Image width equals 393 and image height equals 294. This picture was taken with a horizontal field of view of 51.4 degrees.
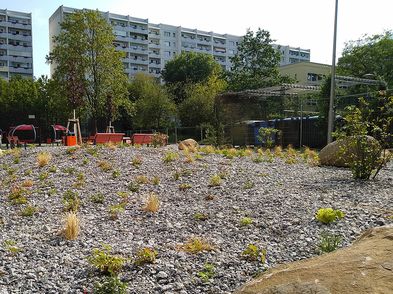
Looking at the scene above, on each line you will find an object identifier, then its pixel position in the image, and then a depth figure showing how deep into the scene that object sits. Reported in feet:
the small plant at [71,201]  20.70
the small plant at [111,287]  11.23
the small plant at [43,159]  32.32
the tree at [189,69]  199.89
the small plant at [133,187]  24.43
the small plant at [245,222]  17.26
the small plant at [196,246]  14.48
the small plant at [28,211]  20.06
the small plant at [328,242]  13.37
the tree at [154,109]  156.35
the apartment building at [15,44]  290.44
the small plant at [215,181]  25.26
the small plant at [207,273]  12.50
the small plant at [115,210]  19.29
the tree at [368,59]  127.03
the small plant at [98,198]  22.06
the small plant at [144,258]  13.58
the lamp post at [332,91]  61.31
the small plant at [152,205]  19.90
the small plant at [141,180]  26.04
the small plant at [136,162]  31.61
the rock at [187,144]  46.51
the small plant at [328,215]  16.62
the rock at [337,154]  30.68
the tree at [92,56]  118.21
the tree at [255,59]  166.50
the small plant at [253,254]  13.65
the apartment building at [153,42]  325.83
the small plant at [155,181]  25.68
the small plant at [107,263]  12.95
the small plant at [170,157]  33.19
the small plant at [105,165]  29.84
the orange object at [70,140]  59.77
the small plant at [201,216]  18.42
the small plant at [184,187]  24.41
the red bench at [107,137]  59.82
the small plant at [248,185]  24.51
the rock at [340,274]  6.98
